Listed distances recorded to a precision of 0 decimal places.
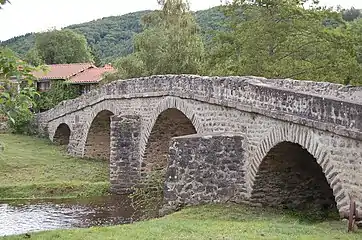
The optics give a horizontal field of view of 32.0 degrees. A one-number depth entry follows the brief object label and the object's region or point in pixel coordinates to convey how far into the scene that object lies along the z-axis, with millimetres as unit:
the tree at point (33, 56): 53506
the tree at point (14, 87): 8259
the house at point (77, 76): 45034
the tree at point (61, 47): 59750
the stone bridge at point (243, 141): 10703
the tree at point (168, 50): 30922
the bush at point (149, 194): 16984
